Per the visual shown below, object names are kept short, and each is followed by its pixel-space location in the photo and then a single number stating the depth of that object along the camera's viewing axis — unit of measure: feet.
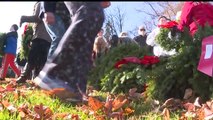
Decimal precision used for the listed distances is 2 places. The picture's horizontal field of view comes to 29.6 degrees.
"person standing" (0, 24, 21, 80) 28.09
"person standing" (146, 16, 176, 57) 12.67
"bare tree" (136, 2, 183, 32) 96.36
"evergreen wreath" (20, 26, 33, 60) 22.57
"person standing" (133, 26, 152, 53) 30.68
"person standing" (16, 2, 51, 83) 17.47
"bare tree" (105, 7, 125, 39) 124.34
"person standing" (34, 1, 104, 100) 8.68
